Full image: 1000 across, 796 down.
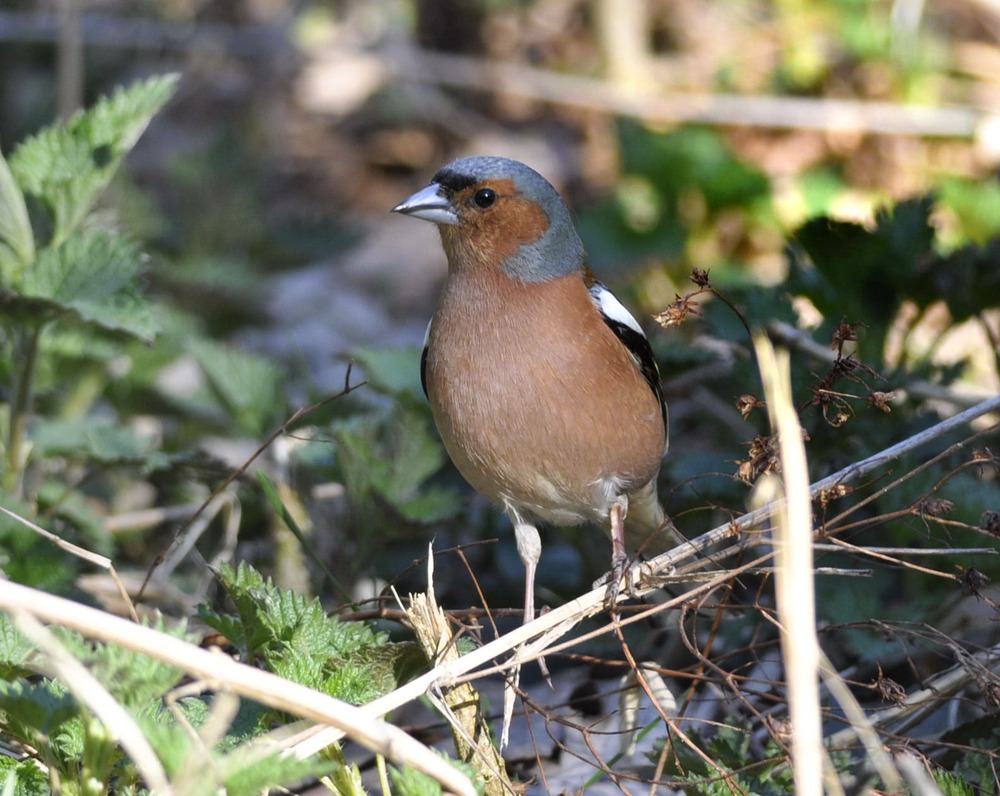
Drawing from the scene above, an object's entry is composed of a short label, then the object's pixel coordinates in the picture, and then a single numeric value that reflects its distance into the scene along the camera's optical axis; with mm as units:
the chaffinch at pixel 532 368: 6398
